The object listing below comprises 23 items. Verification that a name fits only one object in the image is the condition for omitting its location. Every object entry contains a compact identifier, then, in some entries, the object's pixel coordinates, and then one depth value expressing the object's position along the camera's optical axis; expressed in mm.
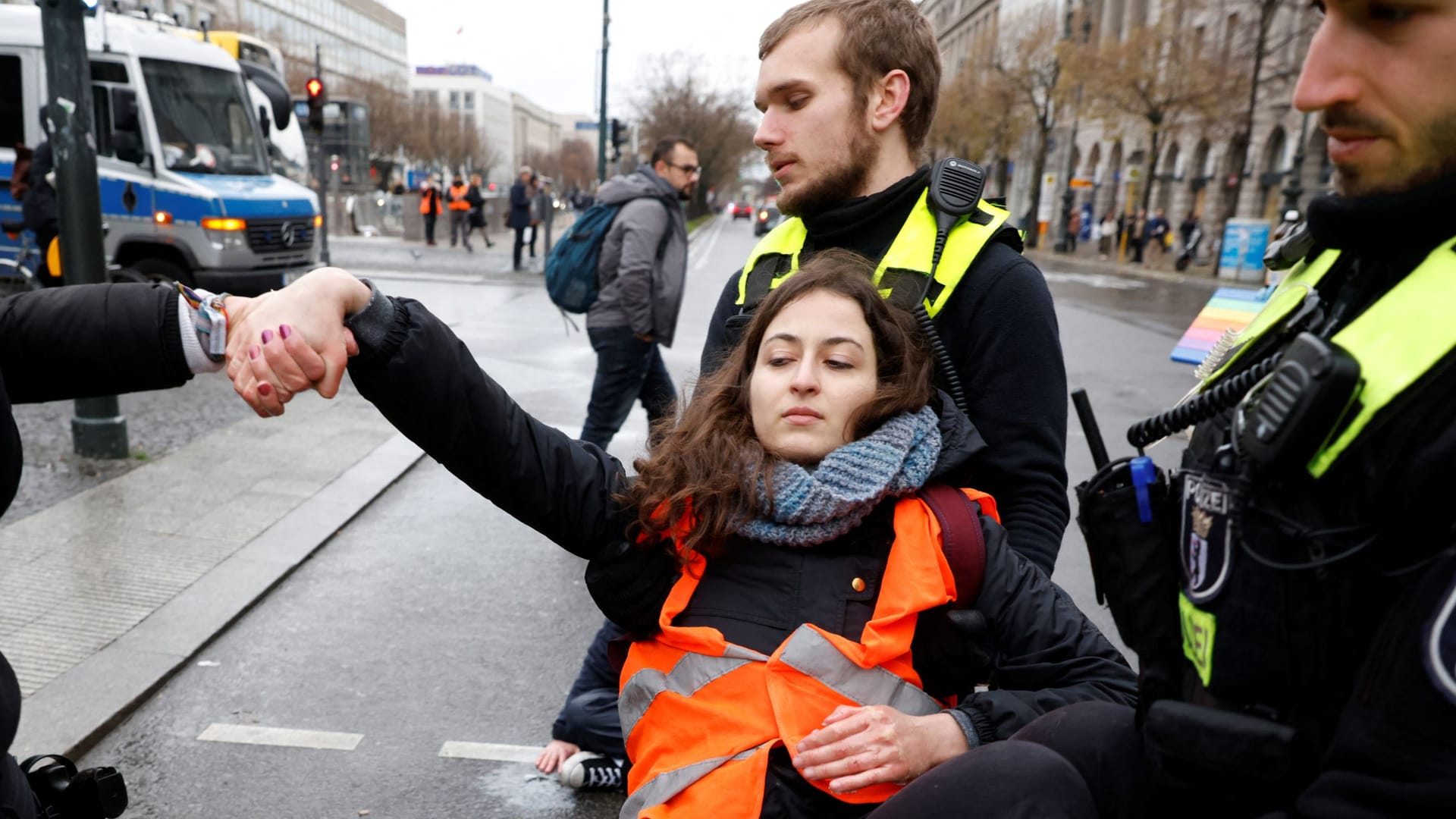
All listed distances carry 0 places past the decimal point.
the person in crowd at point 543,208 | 22250
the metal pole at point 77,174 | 6082
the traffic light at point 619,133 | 24297
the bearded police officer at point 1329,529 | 943
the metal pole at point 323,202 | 18719
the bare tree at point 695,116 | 55844
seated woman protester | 1651
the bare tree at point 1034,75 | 39250
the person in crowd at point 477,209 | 28406
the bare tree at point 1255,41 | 27578
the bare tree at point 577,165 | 116862
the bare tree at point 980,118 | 44062
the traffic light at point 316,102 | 18219
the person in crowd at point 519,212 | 21516
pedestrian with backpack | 5961
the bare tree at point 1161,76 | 31250
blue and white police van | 11258
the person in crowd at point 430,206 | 27266
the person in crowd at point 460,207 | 27609
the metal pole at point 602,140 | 25891
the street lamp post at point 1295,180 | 25984
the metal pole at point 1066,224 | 42812
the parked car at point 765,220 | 40906
